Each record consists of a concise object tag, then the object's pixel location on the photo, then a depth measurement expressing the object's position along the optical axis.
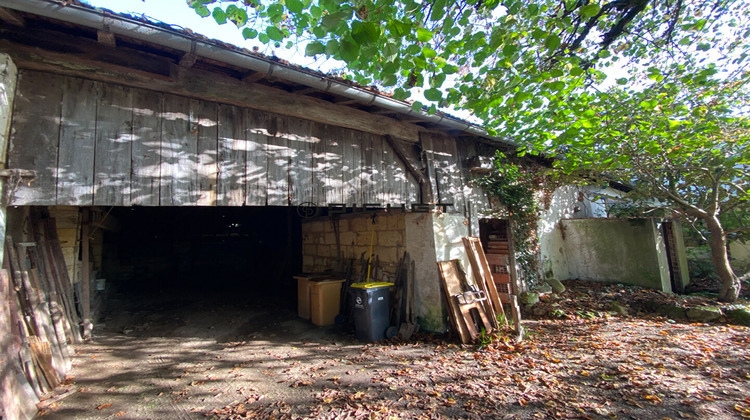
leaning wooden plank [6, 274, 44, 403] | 2.54
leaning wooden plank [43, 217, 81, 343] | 4.00
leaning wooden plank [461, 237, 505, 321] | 4.92
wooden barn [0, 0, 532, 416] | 2.49
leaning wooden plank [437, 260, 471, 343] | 4.46
